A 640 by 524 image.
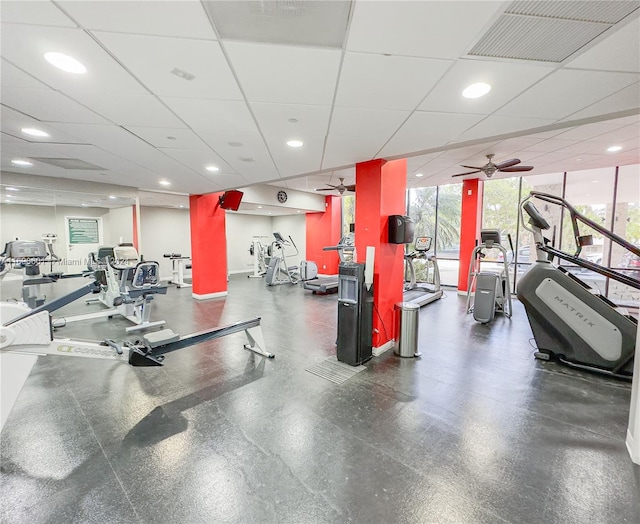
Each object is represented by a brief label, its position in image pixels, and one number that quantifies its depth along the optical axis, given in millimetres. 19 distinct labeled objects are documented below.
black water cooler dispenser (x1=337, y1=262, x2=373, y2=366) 3498
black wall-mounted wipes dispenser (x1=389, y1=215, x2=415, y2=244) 3732
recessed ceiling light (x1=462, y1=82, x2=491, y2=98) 1989
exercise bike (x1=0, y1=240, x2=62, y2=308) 4845
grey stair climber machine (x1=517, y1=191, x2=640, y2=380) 3182
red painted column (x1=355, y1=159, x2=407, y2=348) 3764
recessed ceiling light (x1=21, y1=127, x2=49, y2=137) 2920
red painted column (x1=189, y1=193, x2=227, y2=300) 7172
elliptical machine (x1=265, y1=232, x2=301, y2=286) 9188
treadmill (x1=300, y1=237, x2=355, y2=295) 7884
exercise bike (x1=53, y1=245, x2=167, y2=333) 4625
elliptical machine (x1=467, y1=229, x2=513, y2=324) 5301
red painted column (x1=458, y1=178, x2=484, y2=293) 7312
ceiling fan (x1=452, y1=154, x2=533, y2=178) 4594
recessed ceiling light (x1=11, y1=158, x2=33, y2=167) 4227
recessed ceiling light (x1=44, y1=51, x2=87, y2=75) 1689
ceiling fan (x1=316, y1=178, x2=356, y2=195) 6633
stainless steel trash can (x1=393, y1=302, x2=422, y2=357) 3791
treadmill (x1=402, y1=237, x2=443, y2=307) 7119
